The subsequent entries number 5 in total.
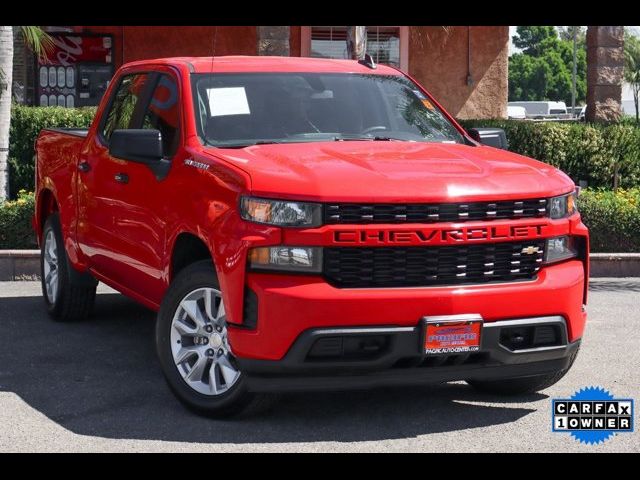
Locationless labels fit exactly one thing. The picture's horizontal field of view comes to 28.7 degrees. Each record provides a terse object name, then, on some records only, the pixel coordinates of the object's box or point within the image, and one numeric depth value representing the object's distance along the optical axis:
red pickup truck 6.05
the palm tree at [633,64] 71.25
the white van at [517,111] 68.45
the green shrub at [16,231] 12.45
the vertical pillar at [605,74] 18.61
